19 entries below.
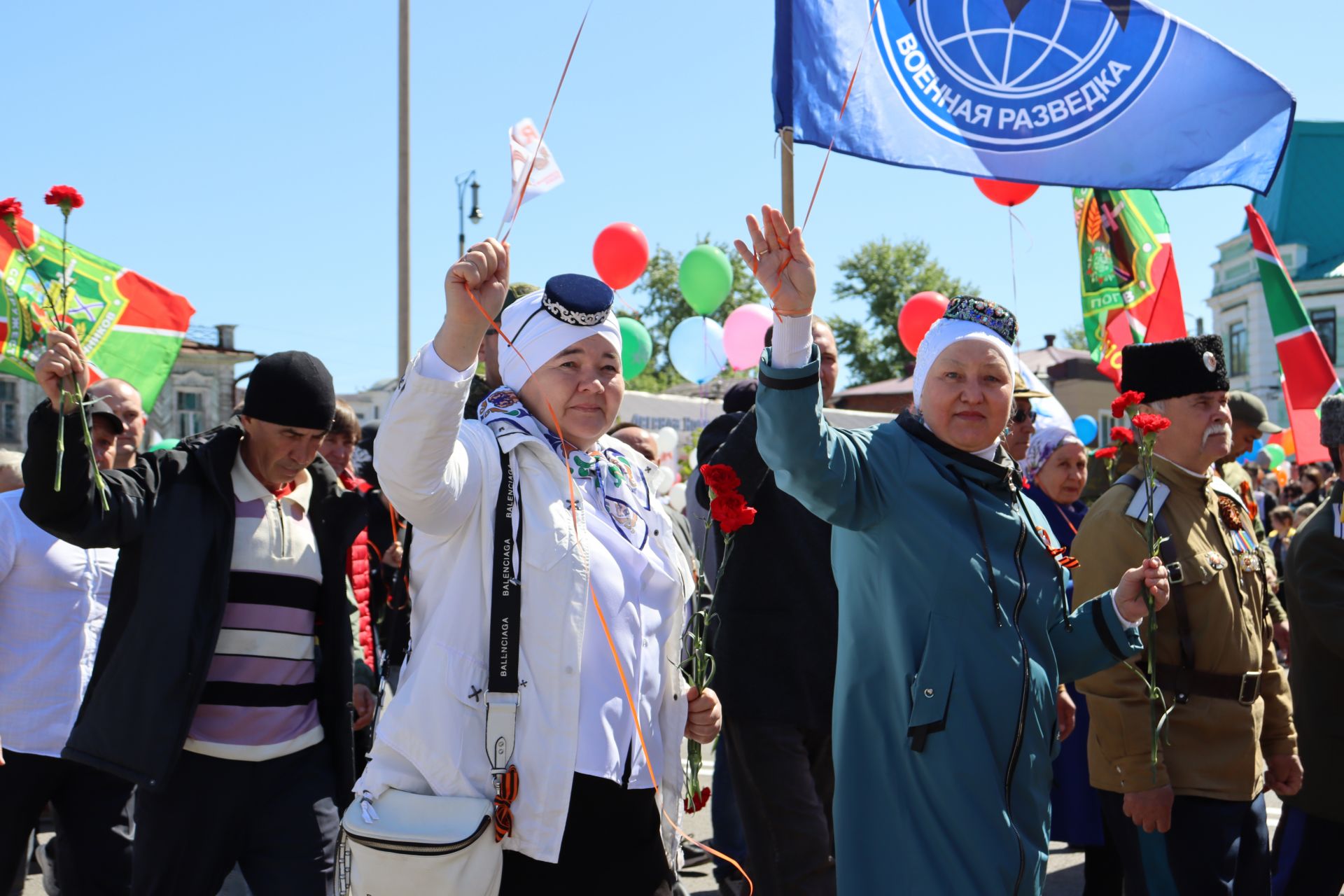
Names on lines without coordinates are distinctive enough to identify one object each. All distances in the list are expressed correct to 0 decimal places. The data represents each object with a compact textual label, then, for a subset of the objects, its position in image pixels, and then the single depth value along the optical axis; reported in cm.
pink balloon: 1070
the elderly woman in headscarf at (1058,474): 525
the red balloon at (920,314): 890
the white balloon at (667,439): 1409
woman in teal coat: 257
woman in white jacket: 225
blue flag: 502
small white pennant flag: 291
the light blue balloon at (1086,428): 1802
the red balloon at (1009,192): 686
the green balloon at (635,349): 970
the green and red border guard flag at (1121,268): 789
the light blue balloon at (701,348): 1238
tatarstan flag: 709
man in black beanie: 331
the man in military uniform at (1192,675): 359
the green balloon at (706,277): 1160
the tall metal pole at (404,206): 1009
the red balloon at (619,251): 968
